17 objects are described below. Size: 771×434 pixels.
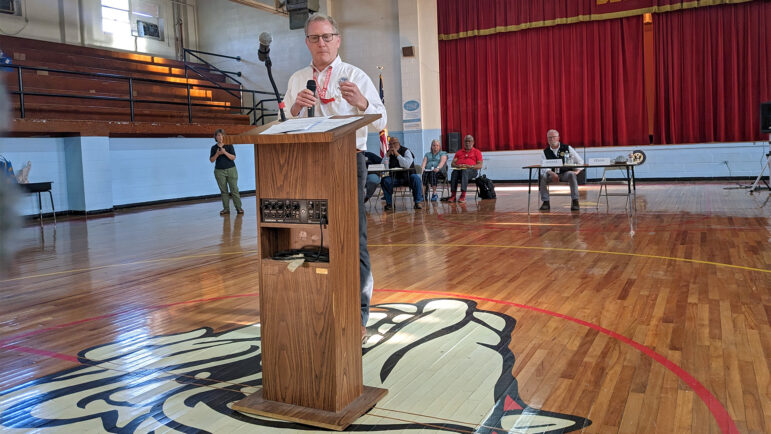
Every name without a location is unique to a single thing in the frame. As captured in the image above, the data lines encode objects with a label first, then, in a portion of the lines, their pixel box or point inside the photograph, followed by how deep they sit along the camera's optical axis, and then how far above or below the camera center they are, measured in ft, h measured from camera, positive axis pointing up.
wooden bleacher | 34.96 +6.62
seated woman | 35.12 +0.58
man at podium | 8.64 +1.32
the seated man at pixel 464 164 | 34.19 +0.55
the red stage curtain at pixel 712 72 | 41.63 +6.16
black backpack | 35.78 -0.78
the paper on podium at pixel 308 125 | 6.59 +0.61
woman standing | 32.35 +0.65
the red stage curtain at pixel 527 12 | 43.62 +11.65
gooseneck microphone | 7.89 +1.73
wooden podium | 6.71 -1.25
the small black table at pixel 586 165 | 26.04 +0.13
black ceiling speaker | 47.28 +12.91
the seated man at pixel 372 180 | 30.07 -0.07
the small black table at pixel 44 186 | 26.75 +0.34
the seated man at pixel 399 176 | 31.87 +0.04
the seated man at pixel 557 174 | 27.81 -0.18
